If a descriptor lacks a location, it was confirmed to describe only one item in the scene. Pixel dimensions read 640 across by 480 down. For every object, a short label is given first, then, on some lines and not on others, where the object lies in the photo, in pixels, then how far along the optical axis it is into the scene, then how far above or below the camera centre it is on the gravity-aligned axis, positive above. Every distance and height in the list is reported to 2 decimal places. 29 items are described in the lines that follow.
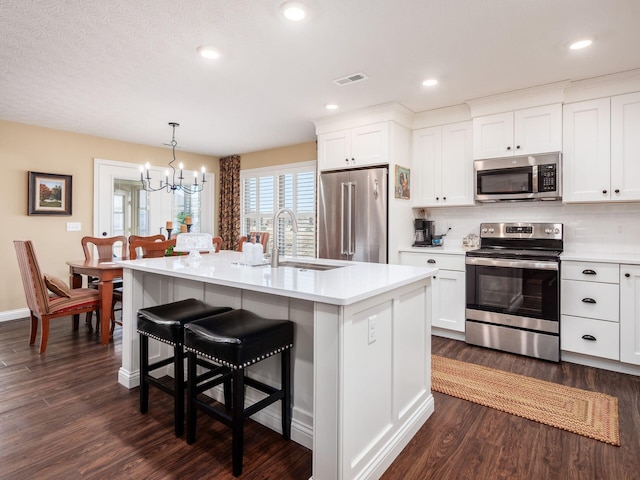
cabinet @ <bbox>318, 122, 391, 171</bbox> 3.90 +1.03
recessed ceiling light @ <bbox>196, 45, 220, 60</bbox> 2.59 +1.36
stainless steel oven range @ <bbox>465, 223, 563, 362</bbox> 3.14 -0.50
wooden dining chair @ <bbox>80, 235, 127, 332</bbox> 4.04 -0.17
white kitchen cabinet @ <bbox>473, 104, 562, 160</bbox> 3.33 +1.02
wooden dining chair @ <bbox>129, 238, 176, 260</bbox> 3.57 -0.10
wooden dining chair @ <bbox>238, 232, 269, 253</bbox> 4.64 -0.02
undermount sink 2.47 -0.20
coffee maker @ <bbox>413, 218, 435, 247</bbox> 4.15 +0.06
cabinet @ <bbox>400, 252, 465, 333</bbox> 3.67 -0.53
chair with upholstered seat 3.18 -0.57
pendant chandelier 4.60 +0.92
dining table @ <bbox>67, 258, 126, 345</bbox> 3.51 -0.47
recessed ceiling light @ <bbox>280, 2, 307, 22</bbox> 2.10 +1.35
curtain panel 6.45 +0.65
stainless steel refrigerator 3.89 +0.26
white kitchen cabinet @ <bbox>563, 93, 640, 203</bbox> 3.05 +0.77
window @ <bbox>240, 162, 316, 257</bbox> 5.49 +0.62
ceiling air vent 3.10 +1.39
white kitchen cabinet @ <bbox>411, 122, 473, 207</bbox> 3.91 +0.81
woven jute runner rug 2.14 -1.10
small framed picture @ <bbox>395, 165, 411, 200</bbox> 3.95 +0.61
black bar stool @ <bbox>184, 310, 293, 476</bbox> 1.65 -0.55
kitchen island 1.50 -0.51
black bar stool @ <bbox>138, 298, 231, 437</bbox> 2.00 -0.55
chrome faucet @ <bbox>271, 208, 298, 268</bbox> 2.26 -0.07
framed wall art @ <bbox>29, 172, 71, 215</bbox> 4.55 +0.57
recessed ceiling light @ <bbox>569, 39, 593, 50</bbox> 2.51 +1.37
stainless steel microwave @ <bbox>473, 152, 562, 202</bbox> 3.30 +0.57
